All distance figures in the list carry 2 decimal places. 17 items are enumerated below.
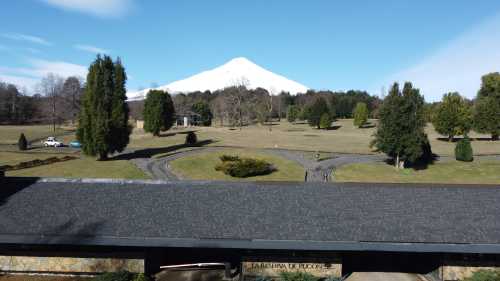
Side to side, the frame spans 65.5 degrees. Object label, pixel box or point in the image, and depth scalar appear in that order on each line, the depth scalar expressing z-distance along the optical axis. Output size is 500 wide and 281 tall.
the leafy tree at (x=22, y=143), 59.75
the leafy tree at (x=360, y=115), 107.12
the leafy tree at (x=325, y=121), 102.19
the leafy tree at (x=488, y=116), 71.25
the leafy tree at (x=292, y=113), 129.38
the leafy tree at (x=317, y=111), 104.62
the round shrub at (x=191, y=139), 64.19
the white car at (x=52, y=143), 67.31
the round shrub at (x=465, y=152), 51.19
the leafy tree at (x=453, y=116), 70.38
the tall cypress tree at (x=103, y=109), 50.47
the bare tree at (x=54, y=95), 103.01
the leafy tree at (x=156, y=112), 78.62
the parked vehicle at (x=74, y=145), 67.74
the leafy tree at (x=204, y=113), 117.81
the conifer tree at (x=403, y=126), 47.88
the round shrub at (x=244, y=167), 45.00
